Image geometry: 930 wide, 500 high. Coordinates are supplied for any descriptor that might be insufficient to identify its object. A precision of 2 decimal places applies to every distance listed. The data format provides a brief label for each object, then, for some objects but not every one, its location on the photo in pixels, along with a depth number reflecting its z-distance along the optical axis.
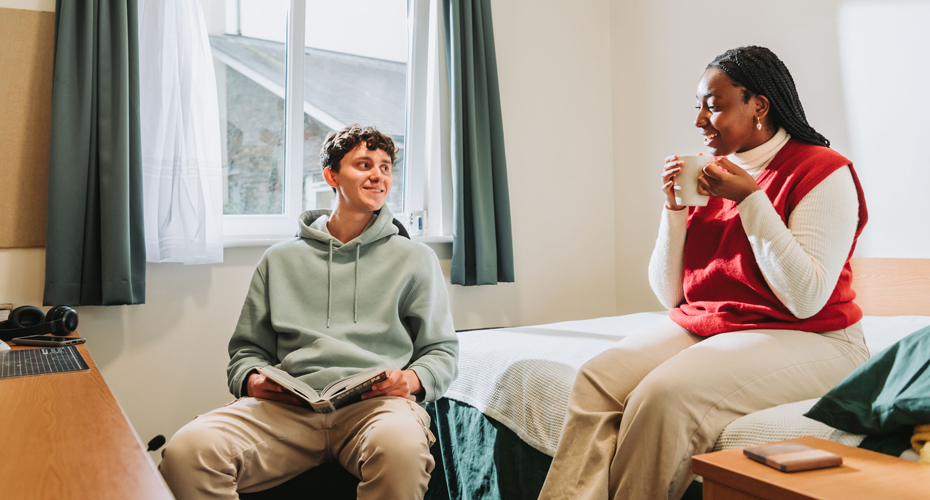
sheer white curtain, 2.03
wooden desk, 0.57
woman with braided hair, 1.06
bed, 1.37
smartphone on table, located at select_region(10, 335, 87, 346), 1.47
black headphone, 1.53
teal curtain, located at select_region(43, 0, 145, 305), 1.85
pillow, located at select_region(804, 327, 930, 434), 0.80
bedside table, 0.69
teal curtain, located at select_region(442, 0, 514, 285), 2.59
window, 2.37
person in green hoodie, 1.13
